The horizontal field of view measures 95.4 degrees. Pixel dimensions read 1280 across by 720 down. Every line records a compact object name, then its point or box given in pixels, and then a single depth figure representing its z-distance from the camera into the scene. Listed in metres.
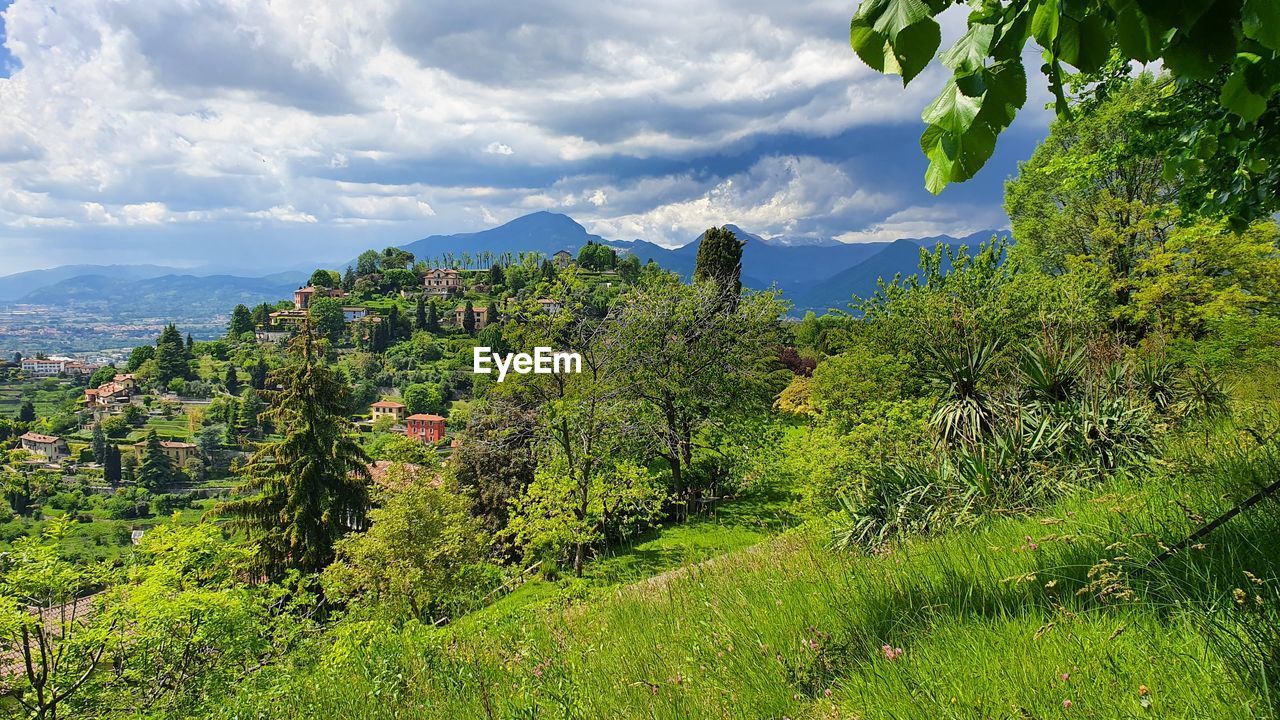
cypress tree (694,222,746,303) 39.19
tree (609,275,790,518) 19.38
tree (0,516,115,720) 6.06
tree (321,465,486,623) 13.46
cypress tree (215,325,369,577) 23.78
